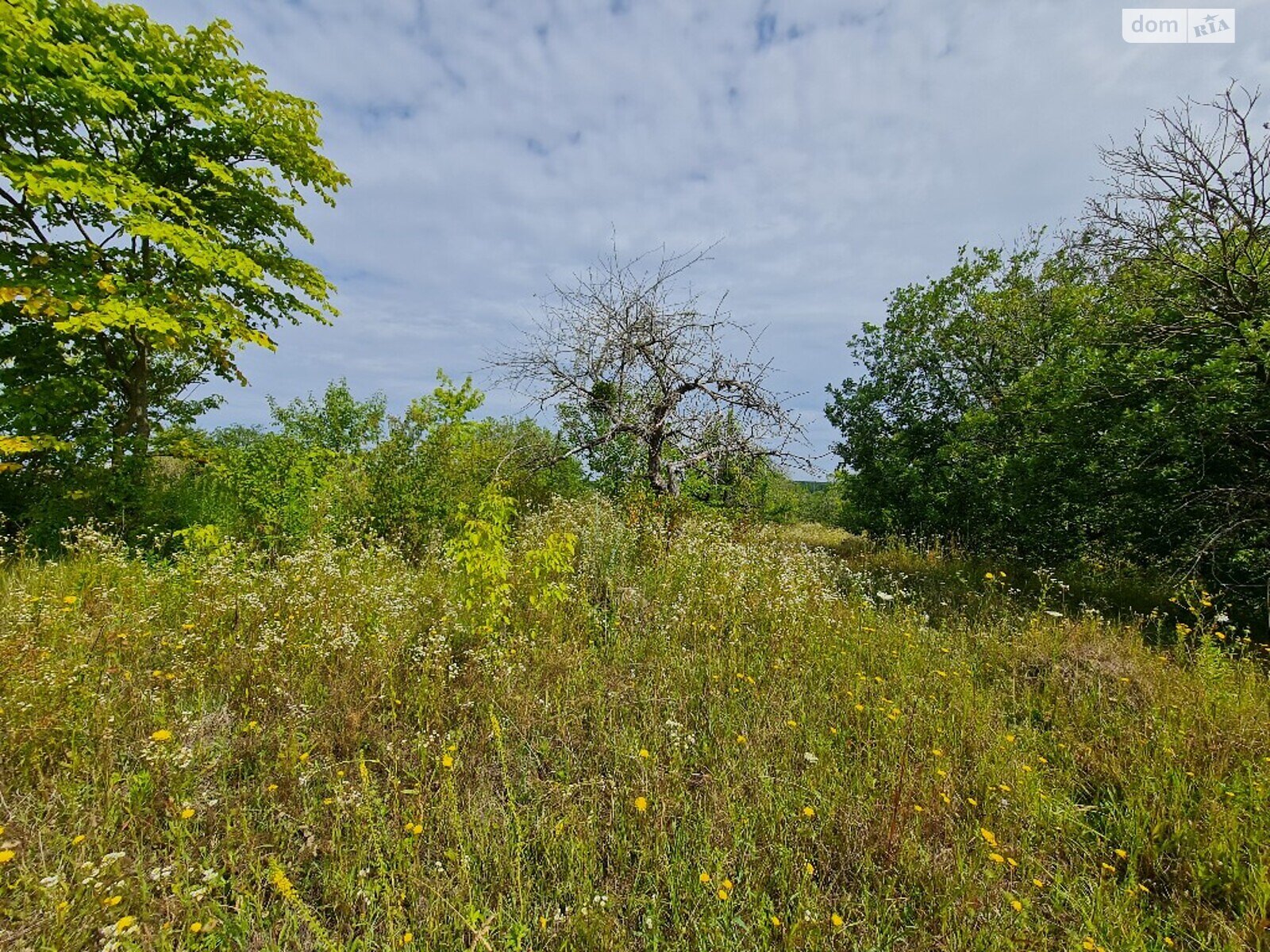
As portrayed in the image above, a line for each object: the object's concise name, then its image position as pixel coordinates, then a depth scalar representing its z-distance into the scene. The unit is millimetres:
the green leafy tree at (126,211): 5746
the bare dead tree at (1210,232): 5492
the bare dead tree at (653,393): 8141
